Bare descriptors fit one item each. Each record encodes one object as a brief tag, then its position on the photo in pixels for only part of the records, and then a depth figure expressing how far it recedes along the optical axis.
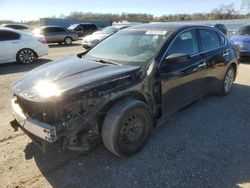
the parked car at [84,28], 18.81
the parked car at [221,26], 12.82
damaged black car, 2.14
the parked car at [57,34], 14.26
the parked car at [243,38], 7.19
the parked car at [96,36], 10.74
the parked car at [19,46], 7.18
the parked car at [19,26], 15.82
